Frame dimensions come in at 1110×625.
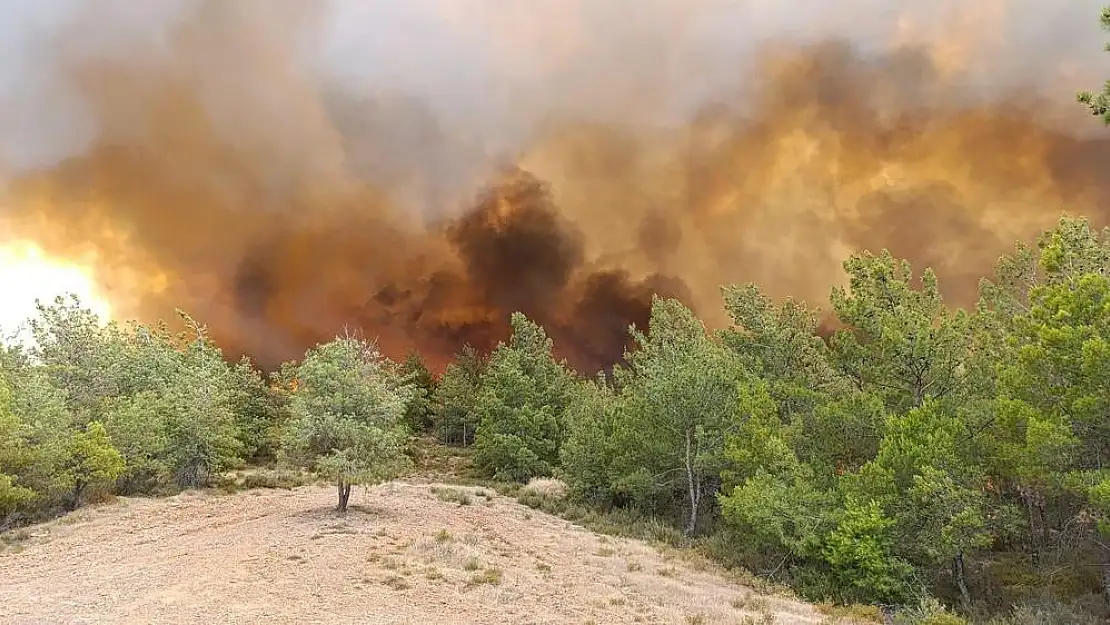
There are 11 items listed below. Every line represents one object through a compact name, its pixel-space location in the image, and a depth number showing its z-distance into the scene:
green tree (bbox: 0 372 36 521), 25.22
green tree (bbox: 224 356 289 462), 52.39
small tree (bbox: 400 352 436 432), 79.50
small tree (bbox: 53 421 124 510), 28.16
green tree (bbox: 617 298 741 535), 29.78
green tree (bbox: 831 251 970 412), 23.30
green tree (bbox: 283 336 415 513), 23.00
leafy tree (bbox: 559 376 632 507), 33.91
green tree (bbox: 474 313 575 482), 46.31
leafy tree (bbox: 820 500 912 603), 19.59
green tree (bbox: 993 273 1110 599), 17.00
